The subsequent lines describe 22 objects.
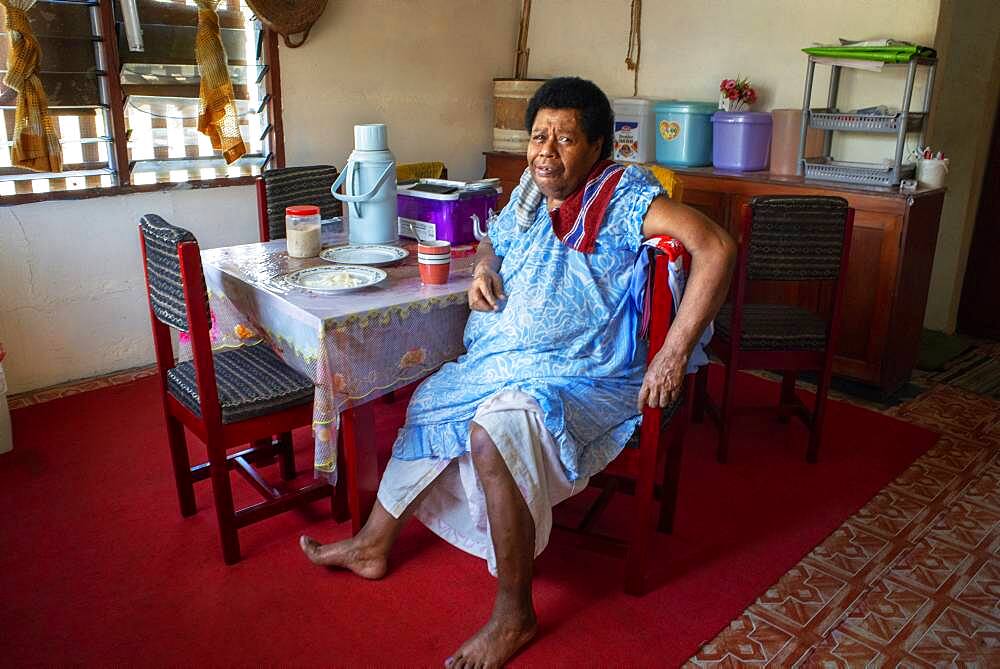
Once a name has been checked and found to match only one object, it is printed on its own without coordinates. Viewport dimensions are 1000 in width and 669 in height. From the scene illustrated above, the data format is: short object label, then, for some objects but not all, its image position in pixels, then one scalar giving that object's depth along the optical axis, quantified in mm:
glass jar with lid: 2242
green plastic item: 3020
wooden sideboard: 3078
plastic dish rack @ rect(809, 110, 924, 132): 3125
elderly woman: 1740
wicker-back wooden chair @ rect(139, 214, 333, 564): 1883
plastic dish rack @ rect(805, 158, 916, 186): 3137
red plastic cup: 2004
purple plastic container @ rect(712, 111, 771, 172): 3562
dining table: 1800
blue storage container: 3758
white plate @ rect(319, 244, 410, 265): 2207
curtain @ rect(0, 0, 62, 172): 2779
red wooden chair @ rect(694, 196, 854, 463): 2553
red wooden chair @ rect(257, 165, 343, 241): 2848
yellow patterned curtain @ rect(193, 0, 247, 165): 3232
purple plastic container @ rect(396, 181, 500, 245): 2398
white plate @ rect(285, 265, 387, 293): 1938
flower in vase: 3646
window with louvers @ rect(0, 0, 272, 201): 2998
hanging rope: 4137
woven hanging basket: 3383
